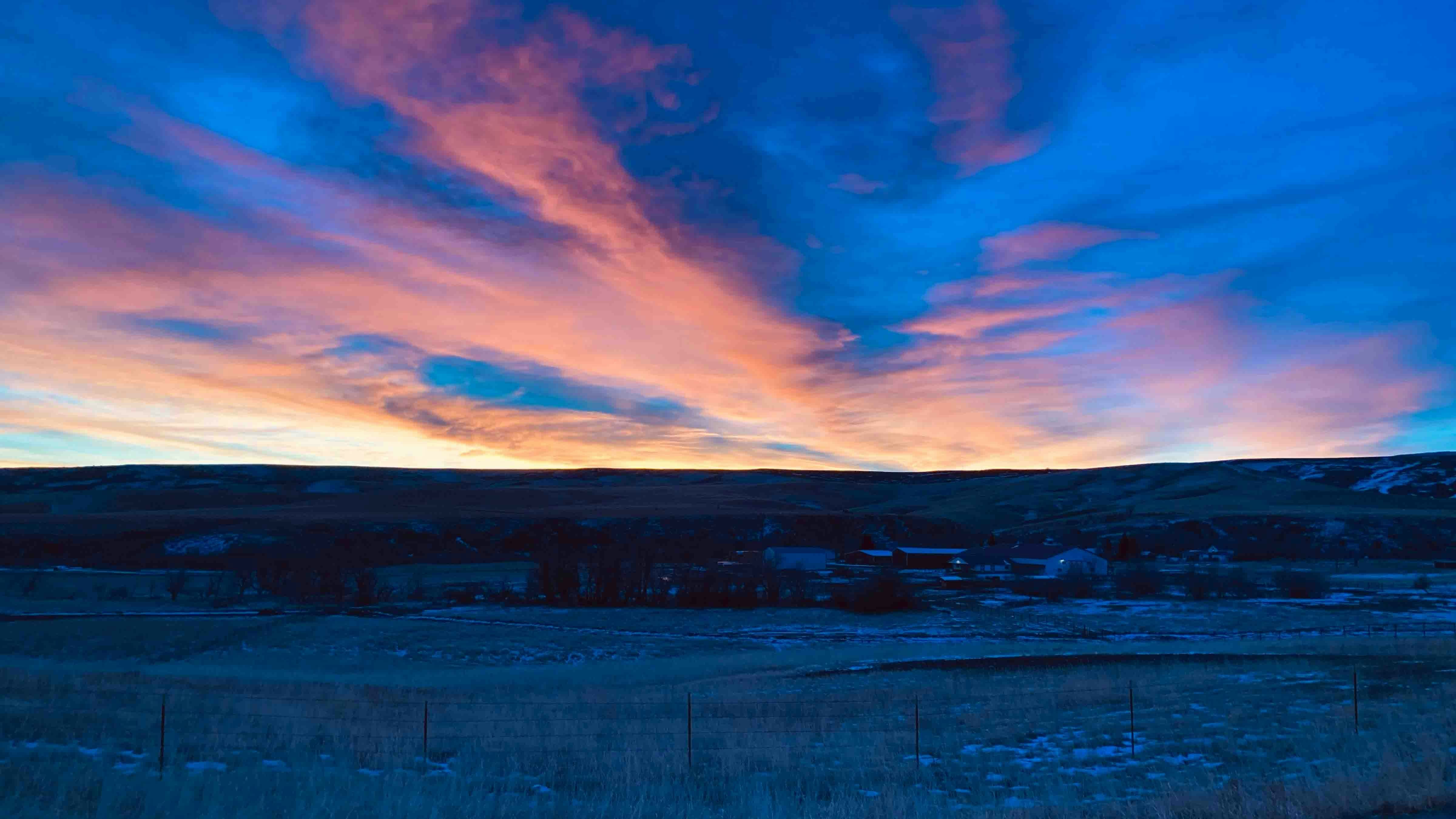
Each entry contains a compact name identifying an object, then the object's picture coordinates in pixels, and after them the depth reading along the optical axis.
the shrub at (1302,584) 69.38
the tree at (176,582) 66.75
